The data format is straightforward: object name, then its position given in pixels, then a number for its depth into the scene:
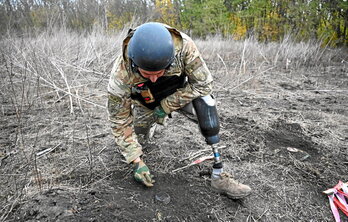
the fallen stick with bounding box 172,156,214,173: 2.02
